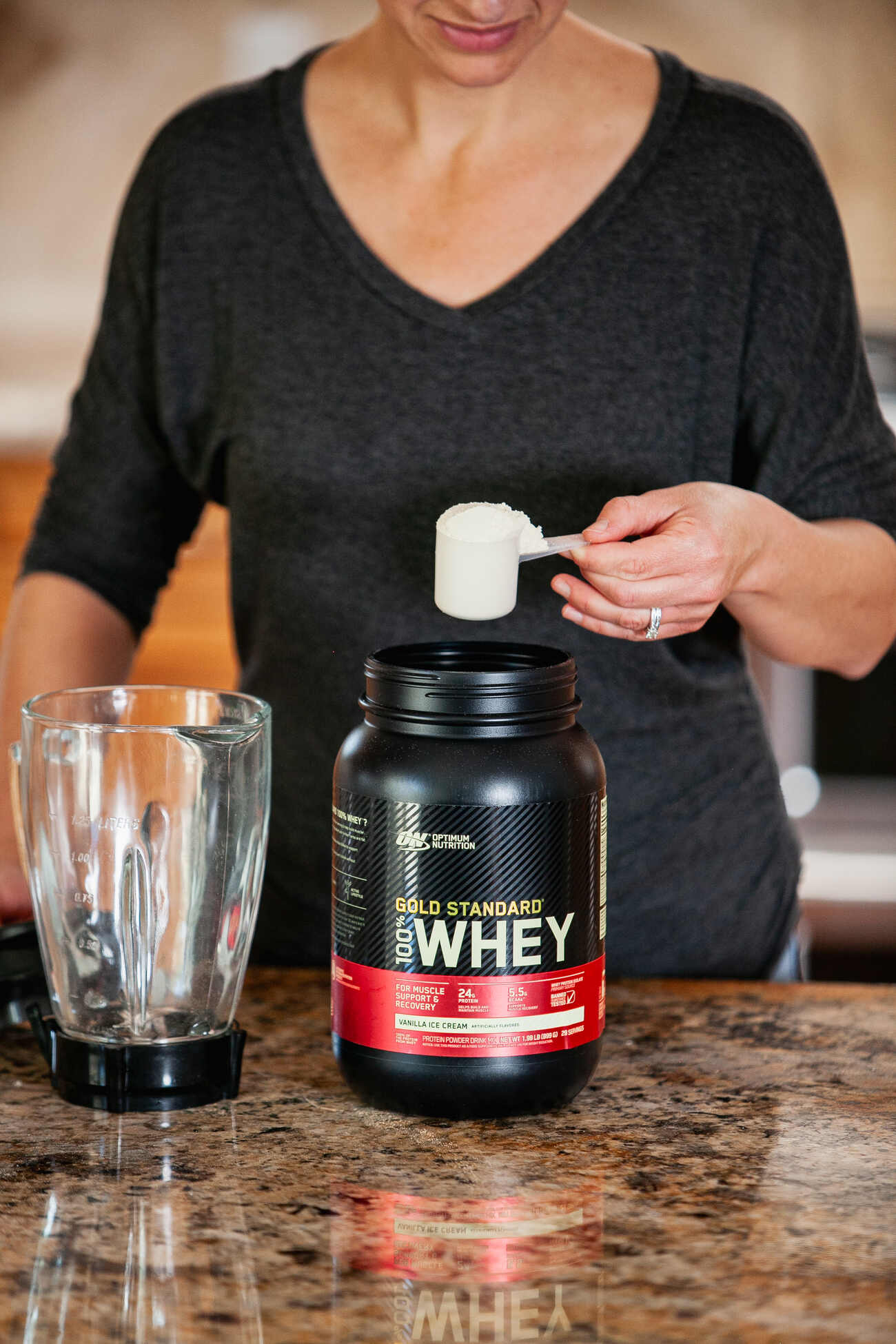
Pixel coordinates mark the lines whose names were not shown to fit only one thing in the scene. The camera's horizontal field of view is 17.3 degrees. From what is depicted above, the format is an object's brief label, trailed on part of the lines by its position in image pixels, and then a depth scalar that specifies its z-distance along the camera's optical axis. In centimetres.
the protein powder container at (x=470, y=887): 153
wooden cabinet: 396
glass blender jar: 160
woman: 190
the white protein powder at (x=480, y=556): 164
